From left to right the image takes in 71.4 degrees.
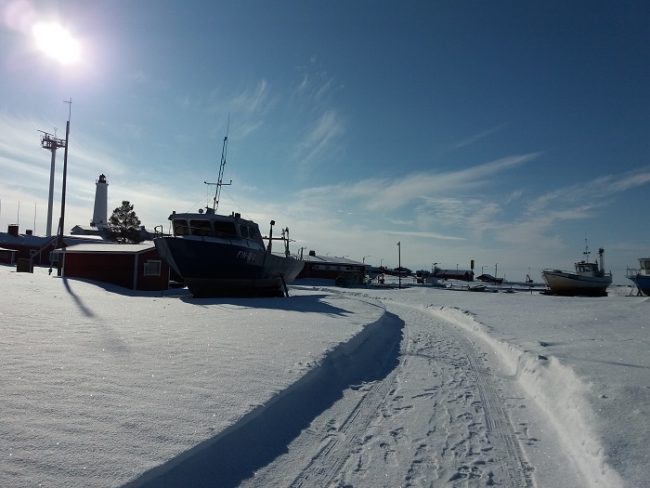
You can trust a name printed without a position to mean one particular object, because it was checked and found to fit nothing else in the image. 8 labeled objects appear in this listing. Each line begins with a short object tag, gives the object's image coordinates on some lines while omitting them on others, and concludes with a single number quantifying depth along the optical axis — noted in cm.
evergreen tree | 6103
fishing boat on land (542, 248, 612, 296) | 4022
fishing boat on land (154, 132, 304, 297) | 2220
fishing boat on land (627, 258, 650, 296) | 3869
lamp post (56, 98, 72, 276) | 2761
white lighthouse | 6825
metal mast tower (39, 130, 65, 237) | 5565
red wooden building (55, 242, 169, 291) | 2845
